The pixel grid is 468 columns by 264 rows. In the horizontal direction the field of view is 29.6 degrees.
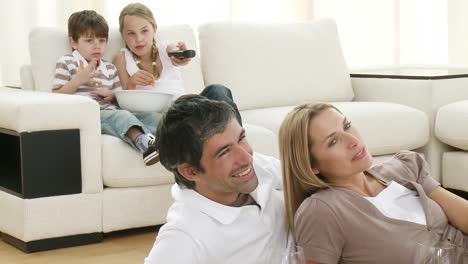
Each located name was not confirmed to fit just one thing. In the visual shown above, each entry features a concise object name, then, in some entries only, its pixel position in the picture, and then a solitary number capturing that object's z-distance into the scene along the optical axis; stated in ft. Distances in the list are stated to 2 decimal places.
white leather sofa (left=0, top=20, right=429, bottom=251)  11.06
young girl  12.96
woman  6.13
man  5.96
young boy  12.14
